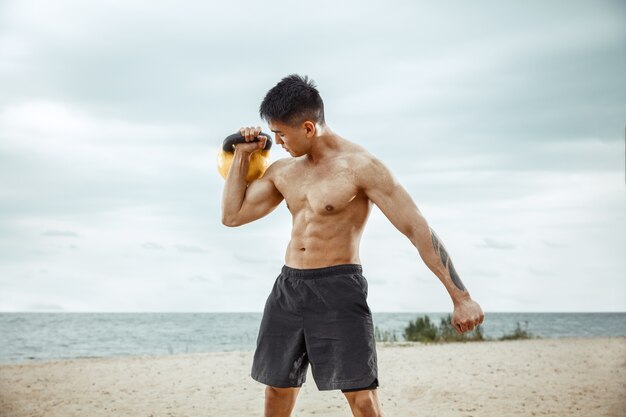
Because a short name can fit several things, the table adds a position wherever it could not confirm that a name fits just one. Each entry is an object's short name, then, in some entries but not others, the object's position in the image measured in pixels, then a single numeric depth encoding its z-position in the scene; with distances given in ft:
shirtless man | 10.59
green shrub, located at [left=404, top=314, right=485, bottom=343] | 49.36
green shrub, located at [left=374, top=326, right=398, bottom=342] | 49.17
